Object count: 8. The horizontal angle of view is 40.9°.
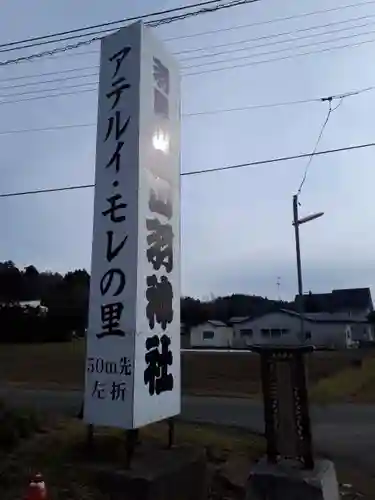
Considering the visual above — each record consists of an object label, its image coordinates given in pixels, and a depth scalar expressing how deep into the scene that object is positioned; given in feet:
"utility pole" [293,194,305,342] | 43.32
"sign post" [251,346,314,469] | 15.84
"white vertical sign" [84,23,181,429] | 16.08
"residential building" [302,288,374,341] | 135.13
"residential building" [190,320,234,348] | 136.77
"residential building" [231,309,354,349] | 124.06
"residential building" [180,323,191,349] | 141.69
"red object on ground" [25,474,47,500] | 11.16
